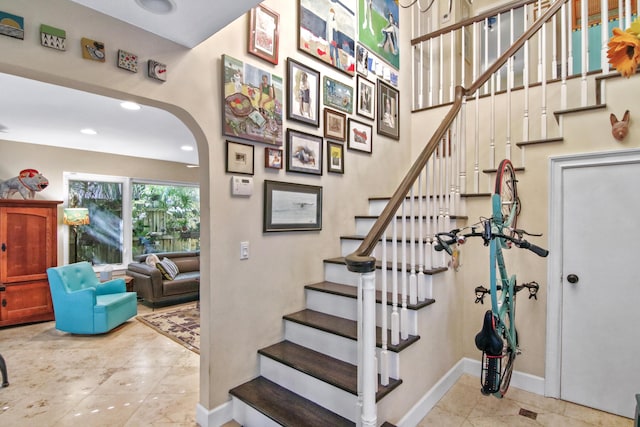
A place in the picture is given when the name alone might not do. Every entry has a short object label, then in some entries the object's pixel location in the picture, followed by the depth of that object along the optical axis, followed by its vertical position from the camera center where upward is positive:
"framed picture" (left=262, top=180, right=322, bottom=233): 2.36 +0.03
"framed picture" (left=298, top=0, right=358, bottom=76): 2.61 +1.56
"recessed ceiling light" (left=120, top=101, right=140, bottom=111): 3.30 +1.09
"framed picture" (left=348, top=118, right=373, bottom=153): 3.02 +0.72
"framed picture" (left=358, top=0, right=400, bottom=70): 3.15 +1.88
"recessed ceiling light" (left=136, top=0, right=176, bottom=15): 1.49 +0.97
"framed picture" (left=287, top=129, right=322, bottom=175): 2.50 +0.47
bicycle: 1.74 -0.60
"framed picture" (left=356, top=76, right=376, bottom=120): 3.09 +1.11
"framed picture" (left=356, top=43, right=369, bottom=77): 3.09 +1.47
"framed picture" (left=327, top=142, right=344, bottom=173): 2.81 +0.48
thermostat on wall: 2.13 +0.17
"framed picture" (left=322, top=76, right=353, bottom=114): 2.78 +1.04
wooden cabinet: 4.17 -0.63
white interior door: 2.19 -0.54
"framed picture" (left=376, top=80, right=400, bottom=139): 3.30 +1.05
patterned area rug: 3.69 -1.50
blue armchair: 3.75 -1.14
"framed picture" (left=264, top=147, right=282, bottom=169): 2.33 +0.39
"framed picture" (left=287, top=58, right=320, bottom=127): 2.48 +0.94
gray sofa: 4.95 -1.18
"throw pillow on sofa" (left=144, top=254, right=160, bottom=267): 5.20 -0.82
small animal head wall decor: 2.16 +0.57
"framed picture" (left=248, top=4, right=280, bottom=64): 2.24 +1.27
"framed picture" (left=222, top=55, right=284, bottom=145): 2.11 +0.75
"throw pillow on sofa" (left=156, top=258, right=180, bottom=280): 5.16 -0.95
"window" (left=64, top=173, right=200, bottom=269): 5.42 -0.17
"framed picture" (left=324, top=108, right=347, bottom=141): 2.76 +0.76
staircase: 1.84 -0.99
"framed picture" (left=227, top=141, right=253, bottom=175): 2.12 +0.36
